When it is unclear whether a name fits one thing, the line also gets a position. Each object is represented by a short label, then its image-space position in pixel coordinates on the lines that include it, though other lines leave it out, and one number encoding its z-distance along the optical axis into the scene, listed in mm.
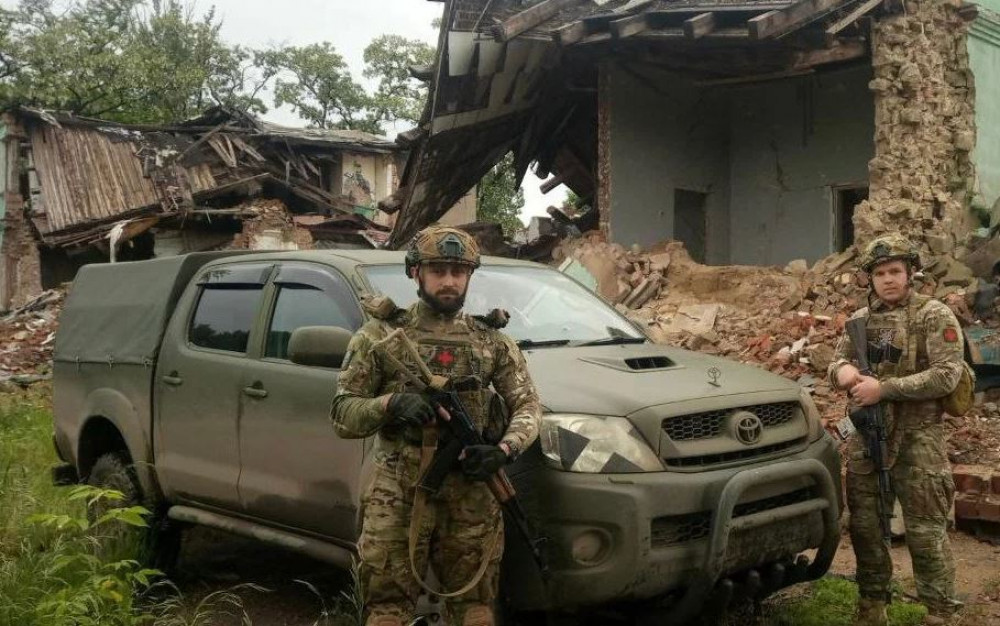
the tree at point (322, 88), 36844
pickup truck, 3354
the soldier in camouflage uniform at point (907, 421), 3963
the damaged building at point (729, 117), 9953
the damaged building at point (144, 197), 20328
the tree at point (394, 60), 38656
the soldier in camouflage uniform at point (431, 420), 3270
